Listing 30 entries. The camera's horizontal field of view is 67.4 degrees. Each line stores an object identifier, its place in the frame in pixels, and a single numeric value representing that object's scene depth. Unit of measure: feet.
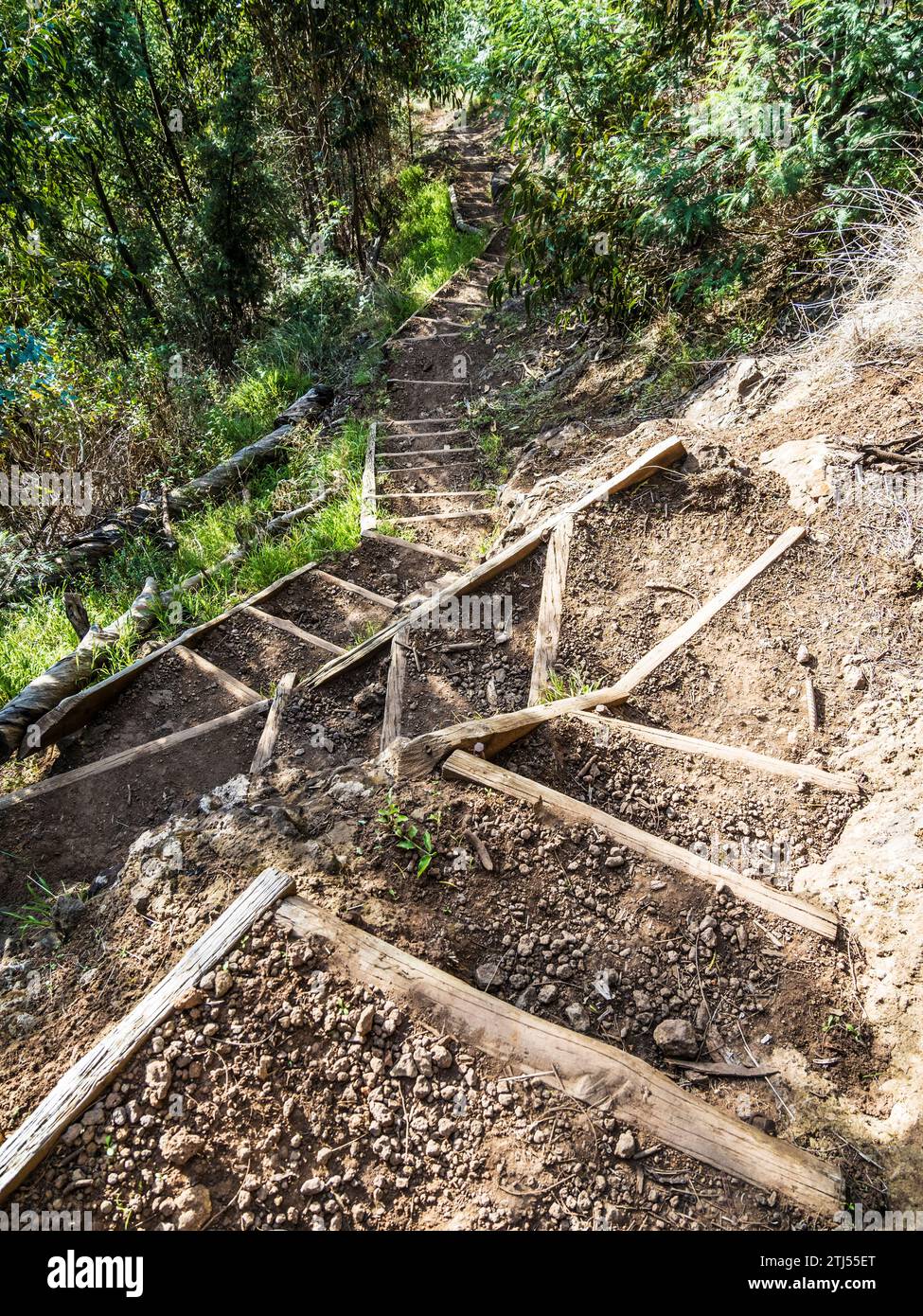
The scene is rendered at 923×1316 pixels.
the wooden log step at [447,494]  19.83
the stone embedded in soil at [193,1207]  4.81
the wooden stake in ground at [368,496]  18.73
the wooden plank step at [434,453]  22.36
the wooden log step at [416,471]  21.63
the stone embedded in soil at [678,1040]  6.09
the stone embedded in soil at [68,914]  7.25
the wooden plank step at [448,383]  26.45
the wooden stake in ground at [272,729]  11.24
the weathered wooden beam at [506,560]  12.24
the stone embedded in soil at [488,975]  6.36
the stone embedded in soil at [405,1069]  5.46
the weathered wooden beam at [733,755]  8.34
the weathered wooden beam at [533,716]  8.20
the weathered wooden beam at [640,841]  6.98
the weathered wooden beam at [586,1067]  5.07
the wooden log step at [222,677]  13.87
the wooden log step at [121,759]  11.91
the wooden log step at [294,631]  14.78
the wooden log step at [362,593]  16.05
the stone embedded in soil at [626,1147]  5.11
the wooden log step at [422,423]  24.22
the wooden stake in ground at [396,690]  10.61
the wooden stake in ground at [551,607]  10.44
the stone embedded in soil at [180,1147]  5.03
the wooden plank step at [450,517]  18.55
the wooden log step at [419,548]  17.22
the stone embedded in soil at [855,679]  9.63
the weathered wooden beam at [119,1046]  5.06
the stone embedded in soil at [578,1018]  6.15
